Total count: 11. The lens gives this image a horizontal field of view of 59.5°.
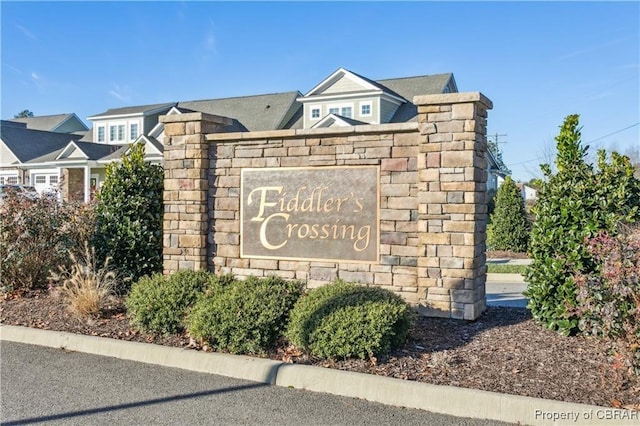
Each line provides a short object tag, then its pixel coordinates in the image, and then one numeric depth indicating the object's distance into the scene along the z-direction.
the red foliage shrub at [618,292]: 4.35
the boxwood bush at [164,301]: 5.97
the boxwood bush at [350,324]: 4.93
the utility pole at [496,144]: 52.69
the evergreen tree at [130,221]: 8.17
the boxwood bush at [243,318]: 5.36
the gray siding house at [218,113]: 26.77
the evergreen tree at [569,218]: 5.59
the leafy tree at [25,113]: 76.22
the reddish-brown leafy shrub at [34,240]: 8.15
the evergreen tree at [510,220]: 16.16
